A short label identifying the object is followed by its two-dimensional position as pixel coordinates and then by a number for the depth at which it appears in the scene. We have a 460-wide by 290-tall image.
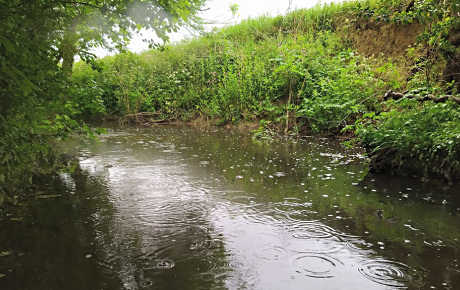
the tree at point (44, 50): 2.94
